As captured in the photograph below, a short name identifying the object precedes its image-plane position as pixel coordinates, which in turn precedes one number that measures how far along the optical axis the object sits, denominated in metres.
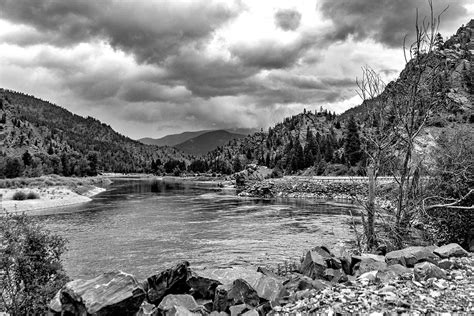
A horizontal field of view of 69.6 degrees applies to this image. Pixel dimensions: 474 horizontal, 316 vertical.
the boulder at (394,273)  10.05
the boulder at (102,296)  11.00
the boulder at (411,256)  11.84
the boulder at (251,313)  9.37
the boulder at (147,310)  10.91
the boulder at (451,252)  12.12
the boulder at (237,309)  10.03
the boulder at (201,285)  12.89
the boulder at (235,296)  10.86
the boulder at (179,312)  9.85
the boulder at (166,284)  12.89
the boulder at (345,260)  13.03
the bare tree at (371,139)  17.97
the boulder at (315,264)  12.38
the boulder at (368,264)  12.00
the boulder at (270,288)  10.77
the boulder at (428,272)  9.70
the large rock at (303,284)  10.84
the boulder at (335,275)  11.51
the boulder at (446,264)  10.55
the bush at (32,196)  57.81
